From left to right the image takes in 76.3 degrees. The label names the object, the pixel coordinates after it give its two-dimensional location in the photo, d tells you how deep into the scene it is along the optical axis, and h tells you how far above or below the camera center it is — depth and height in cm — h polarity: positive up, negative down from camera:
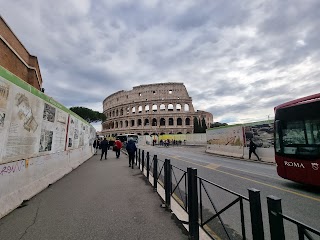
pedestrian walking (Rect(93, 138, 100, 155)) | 2619 +6
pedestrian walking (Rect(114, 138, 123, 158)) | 1962 -15
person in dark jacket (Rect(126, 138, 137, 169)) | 1290 -16
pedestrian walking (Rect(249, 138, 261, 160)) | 1542 -14
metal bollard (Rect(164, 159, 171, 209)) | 515 -93
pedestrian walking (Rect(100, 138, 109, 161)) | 1858 +4
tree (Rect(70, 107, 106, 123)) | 6938 +1130
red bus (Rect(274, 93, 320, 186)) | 652 +19
